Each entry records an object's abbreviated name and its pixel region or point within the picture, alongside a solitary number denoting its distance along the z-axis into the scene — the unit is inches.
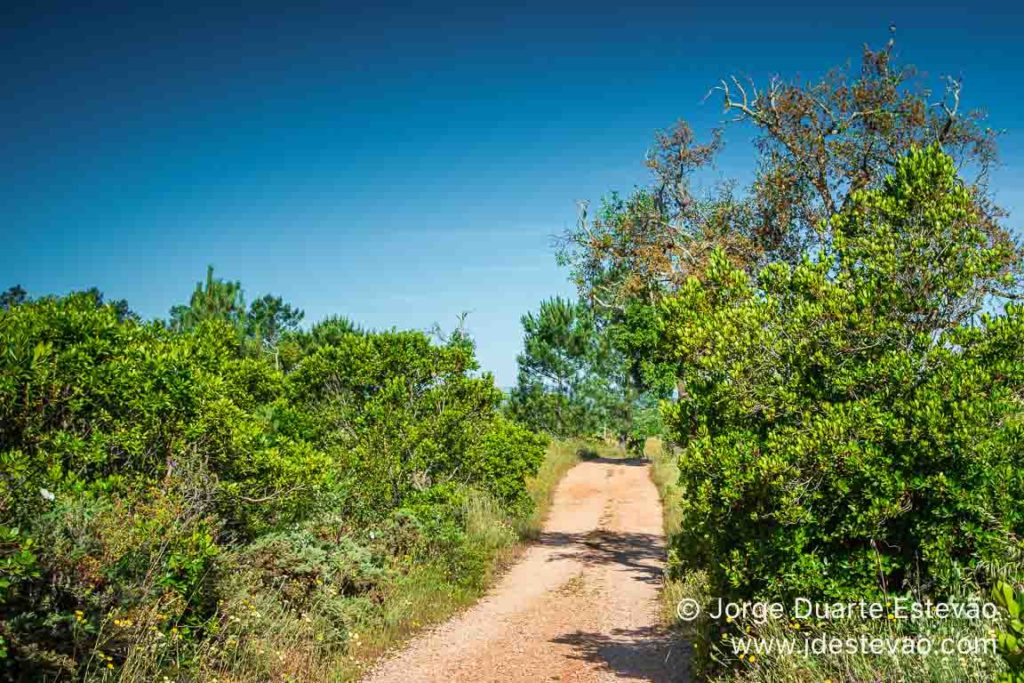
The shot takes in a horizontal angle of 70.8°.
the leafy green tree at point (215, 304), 1836.9
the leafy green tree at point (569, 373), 1617.9
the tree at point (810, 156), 522.9
